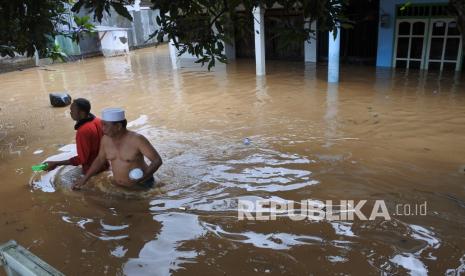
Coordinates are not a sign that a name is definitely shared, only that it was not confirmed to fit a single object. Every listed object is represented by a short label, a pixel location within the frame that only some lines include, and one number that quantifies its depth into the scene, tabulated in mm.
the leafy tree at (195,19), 2471
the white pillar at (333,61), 11844
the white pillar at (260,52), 13602
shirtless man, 4473
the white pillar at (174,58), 16656
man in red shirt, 4992
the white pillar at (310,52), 16547
